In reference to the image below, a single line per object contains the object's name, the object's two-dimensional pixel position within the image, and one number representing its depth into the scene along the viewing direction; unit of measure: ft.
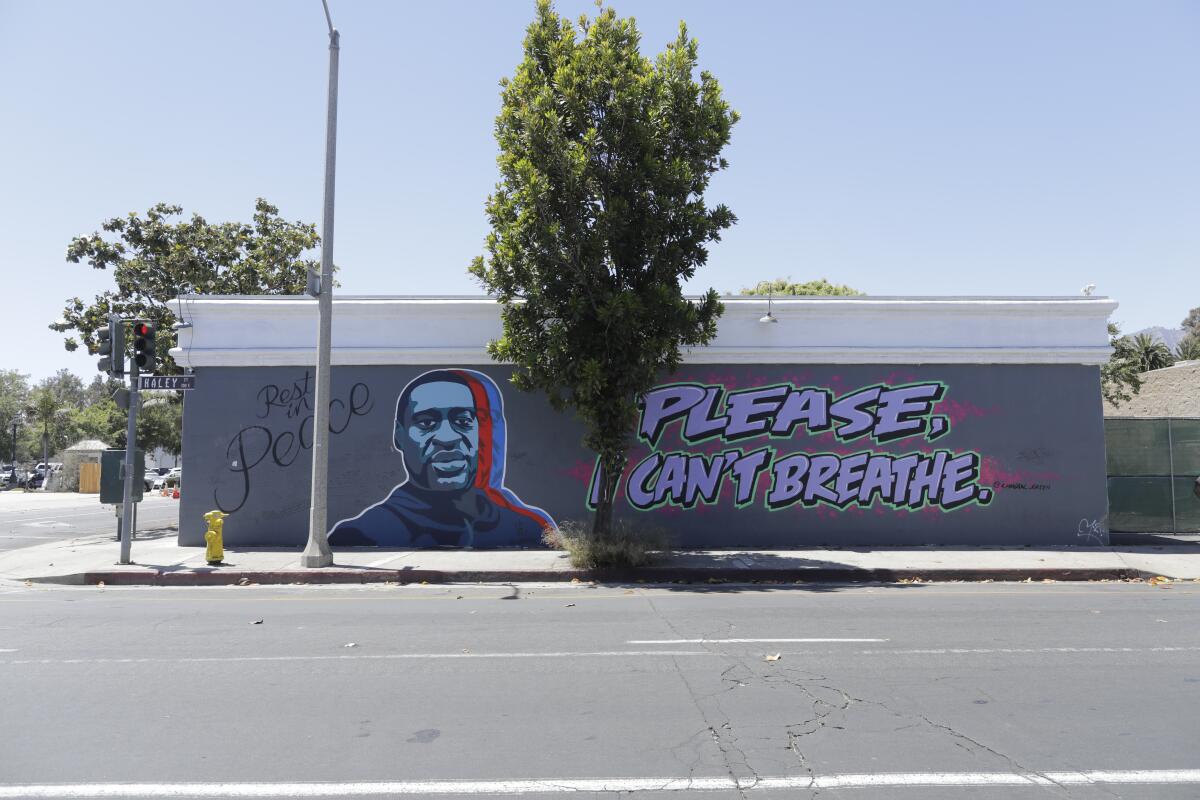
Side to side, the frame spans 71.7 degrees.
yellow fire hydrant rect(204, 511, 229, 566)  45.09
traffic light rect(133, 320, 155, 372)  46.39
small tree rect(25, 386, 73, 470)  218.59
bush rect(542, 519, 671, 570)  43.96
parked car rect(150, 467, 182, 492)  174.48
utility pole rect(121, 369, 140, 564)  44.76
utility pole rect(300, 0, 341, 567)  45.01
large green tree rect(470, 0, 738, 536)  42.83
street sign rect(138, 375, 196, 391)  48.14
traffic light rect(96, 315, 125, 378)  45.80
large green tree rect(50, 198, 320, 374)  73.72
